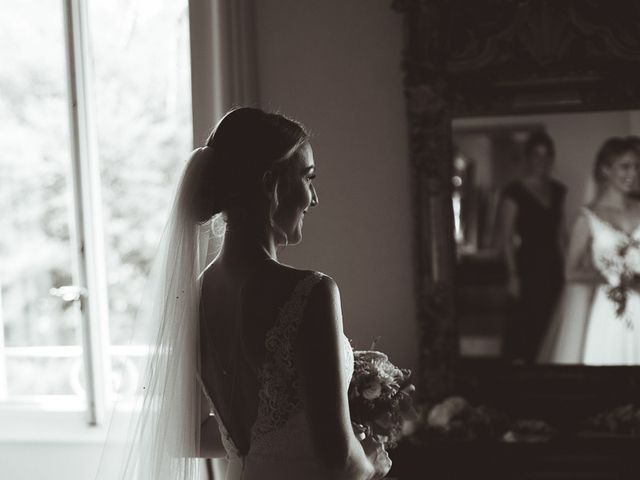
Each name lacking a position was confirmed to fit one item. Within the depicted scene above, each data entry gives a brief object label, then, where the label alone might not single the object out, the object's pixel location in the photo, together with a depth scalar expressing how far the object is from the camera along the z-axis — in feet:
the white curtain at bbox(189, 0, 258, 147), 11.39
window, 12.68
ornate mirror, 10.70
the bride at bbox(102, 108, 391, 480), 5.32
